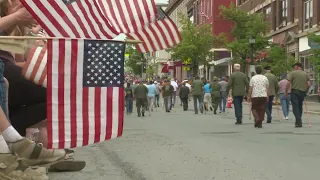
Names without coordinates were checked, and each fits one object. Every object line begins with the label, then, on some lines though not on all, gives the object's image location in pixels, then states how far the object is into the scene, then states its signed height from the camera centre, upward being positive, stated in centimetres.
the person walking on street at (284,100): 2035 -73
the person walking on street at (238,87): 1769 -26
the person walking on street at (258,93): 1662 -40
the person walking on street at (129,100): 2952 -104
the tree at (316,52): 2675 +114
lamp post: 3631 +160
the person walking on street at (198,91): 2759 -58
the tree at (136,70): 9350 +131
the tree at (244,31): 4334 +337
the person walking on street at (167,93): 3053 -74
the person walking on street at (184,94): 3080 -81
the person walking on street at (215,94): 2664 -69
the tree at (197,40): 5438 +349
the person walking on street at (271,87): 1838 -27
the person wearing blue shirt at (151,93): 3033 -73
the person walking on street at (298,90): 1639 -32
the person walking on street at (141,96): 2697 -80
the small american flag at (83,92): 416 -9
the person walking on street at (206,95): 2845 -78
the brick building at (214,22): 6425 +587
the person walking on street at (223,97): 2746 -84
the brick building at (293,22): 4054 +404
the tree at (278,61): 3541 +106
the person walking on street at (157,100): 3418 -126
